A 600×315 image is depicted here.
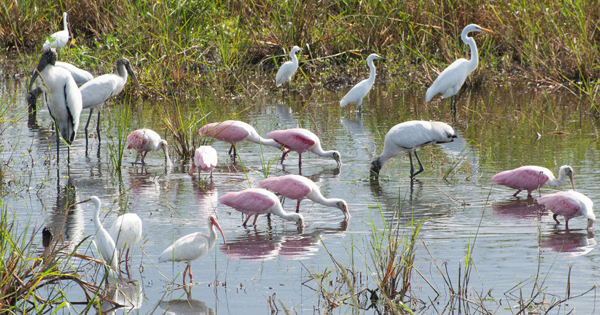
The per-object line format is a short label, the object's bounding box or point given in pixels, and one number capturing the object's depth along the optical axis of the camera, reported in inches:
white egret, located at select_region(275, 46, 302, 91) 1065.5
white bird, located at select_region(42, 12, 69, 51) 1098.1
